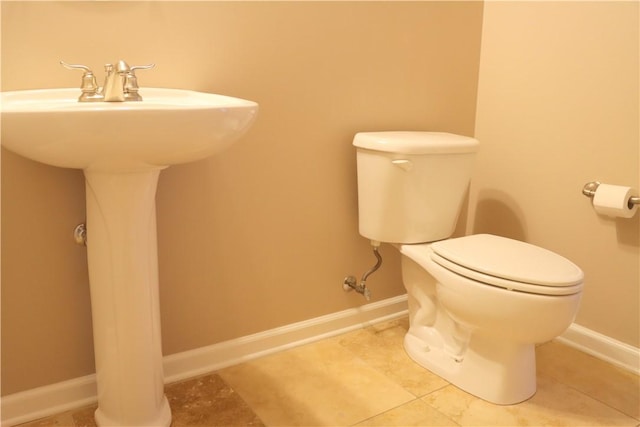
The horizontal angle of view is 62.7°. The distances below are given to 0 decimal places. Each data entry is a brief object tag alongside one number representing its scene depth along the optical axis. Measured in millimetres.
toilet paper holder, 1686
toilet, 1353
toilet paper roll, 1591
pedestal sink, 944
